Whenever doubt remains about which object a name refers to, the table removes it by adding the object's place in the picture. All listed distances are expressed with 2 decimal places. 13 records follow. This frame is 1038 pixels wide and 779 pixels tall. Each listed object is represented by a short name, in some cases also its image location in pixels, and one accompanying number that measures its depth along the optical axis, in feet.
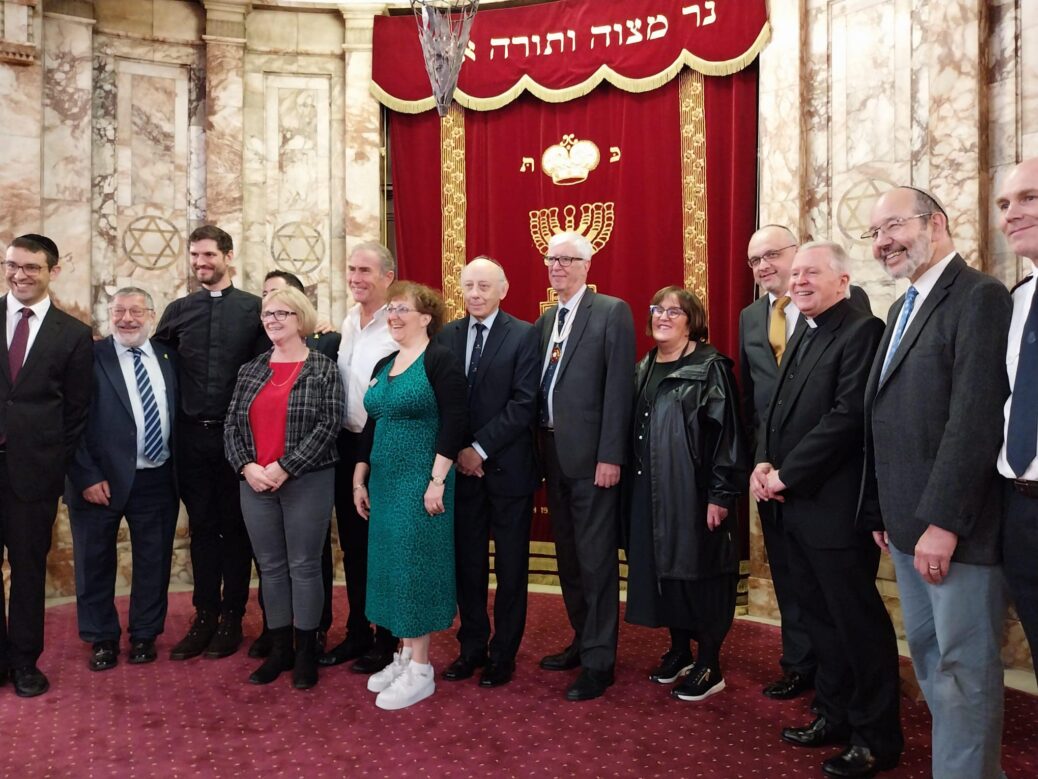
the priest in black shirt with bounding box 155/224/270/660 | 13.14
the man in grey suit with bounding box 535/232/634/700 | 11.34
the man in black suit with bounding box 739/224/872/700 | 11.50
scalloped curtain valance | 16.66
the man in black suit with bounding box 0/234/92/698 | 11.30
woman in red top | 11.48
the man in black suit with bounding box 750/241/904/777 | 8.93
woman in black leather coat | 11.18
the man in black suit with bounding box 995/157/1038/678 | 6.75
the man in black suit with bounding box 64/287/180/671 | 12.71
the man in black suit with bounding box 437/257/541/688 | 11.59
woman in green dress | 10.98
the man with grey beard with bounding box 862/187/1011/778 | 7.20
